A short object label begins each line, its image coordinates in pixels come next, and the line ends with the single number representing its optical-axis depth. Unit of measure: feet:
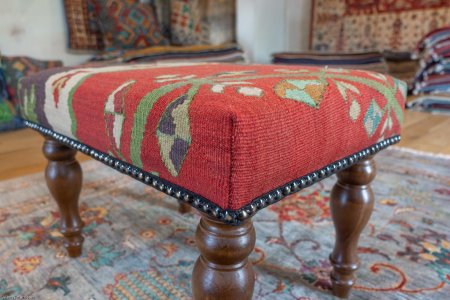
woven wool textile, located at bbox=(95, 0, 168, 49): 6.48
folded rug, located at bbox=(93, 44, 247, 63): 6.27
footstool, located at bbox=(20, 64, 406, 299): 1.07
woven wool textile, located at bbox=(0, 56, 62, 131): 5.62
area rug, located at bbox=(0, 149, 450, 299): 2.19
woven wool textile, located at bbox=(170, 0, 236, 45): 7.71
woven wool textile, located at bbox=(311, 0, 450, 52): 8.31
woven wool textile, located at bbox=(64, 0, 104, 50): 6.43
